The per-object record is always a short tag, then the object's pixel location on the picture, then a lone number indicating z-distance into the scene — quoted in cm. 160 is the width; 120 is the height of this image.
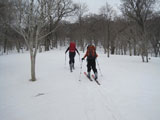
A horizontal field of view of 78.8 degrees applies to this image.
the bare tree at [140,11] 1070
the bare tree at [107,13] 1602
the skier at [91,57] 526
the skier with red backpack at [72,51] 713
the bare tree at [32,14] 558
